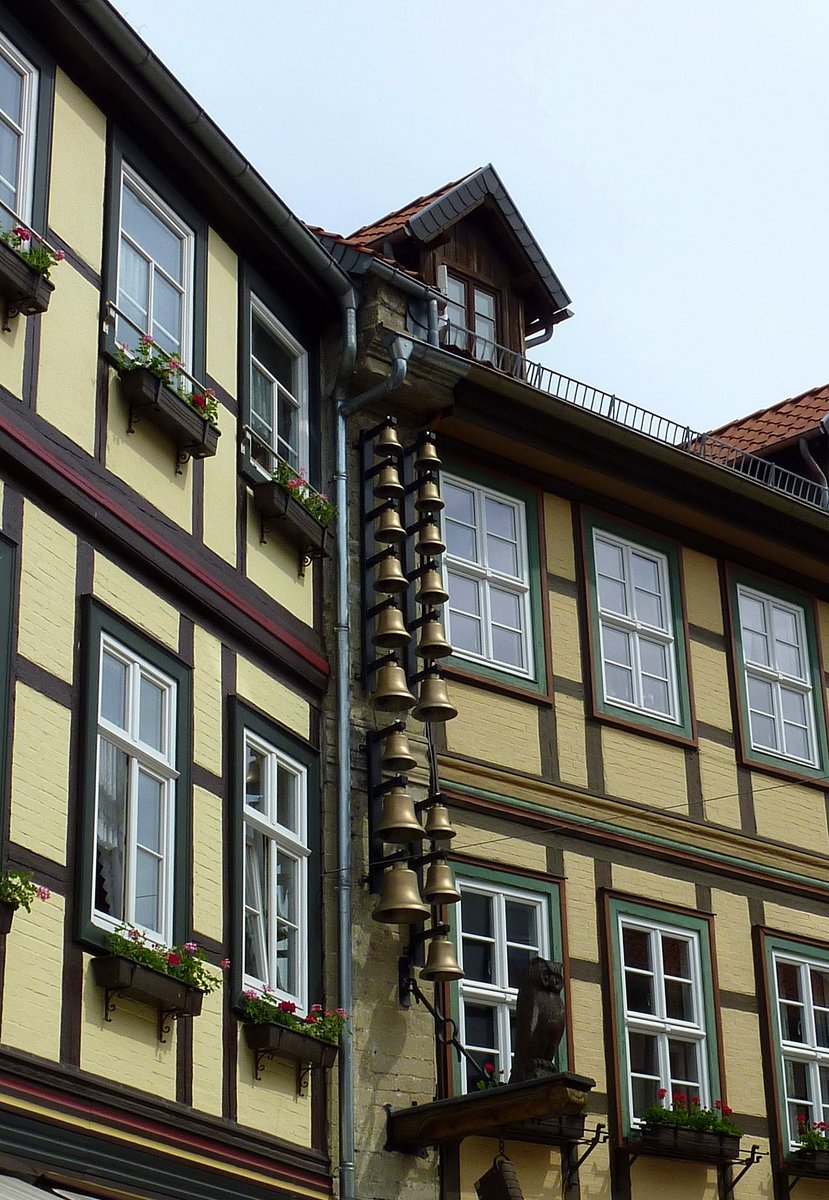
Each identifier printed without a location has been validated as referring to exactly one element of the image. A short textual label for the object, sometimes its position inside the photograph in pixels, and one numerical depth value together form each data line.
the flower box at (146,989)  9.69
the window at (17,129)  10.60
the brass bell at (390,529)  13.21
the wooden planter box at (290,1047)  11.07
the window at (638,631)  15.17
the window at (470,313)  15.66
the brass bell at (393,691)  12.83
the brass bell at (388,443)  13.63
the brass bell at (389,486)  13.38
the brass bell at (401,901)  12.19
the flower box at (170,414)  11.15
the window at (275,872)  11.64
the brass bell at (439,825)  12.67
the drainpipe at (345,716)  11.83
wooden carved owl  12.04
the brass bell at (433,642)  13.10
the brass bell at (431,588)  13.27
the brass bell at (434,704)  12.94
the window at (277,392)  13.20
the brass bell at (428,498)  13.47
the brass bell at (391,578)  13.09
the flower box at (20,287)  9.88
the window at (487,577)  14.31
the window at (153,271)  11.72
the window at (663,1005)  13.94
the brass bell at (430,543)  13.40
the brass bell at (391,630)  12.97
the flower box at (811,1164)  14.44
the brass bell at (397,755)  12.68
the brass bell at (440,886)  12.41
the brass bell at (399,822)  12.38
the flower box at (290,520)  12.51
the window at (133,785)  10.00
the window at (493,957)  13.05
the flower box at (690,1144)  13.43
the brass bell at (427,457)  13.75
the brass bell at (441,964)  12.24
